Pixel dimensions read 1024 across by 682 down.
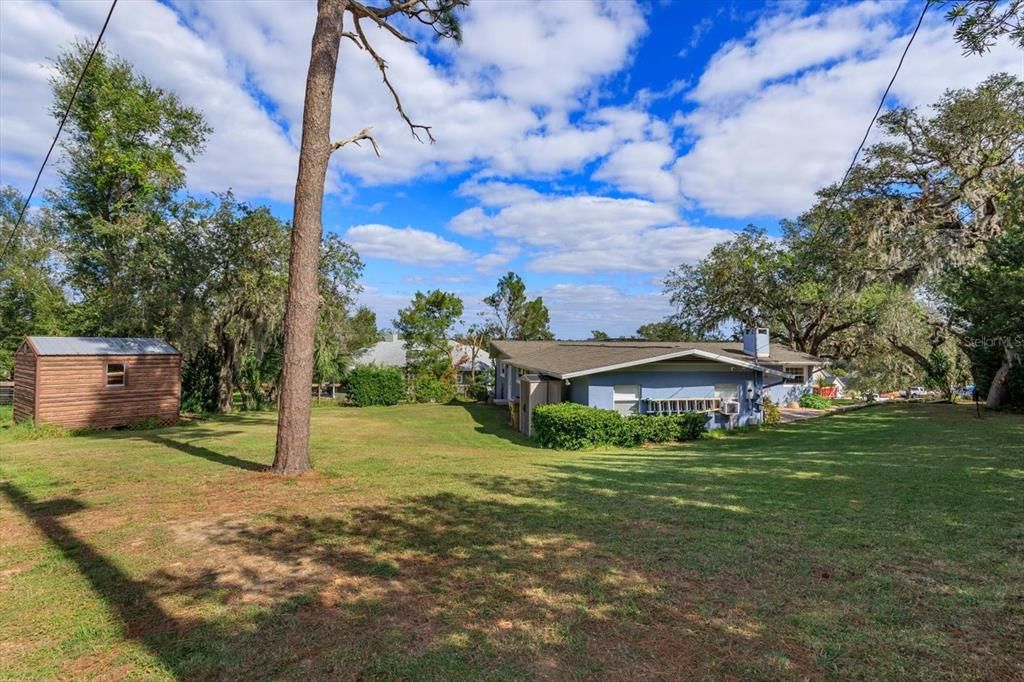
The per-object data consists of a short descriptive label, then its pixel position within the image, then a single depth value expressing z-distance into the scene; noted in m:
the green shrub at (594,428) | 14.59
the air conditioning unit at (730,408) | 17.36
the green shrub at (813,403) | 24.80
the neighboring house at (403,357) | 40.75
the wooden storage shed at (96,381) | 15.45
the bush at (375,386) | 28.80
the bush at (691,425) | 15.80
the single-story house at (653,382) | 16.14
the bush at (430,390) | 31.66
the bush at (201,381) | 22.23
